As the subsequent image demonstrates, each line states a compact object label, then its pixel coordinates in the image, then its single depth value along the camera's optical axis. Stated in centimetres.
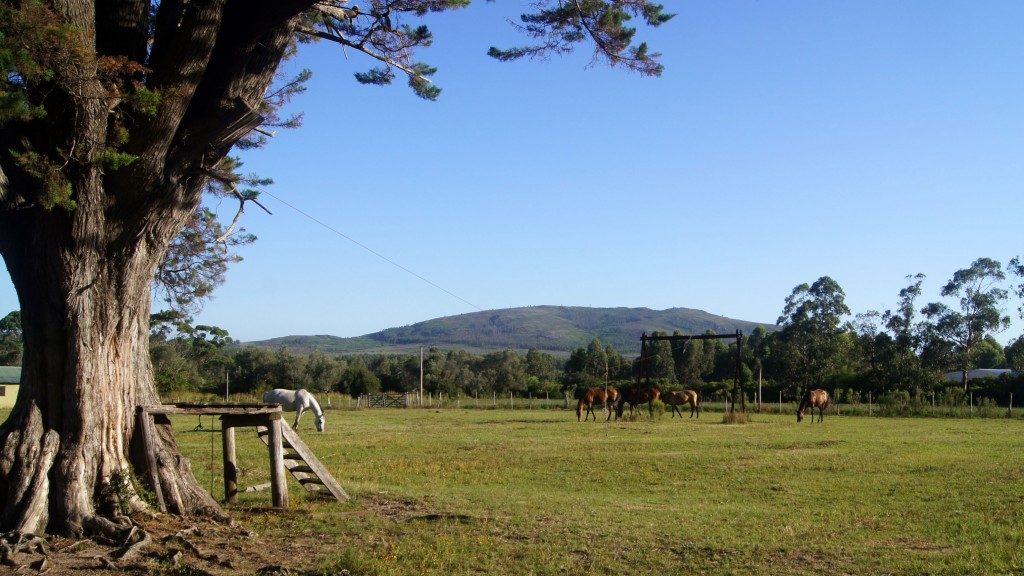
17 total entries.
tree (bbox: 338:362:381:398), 6822
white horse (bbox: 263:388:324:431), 2771
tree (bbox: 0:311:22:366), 7362
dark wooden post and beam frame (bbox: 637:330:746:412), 3091
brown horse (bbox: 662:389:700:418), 3803
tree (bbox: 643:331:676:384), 8788
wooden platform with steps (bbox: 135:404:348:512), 938
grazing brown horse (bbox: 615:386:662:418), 3494
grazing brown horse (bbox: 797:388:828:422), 3419
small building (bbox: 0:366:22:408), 5884
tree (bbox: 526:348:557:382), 9470
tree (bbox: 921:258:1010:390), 5884
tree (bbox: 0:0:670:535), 829
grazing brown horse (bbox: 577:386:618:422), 3568
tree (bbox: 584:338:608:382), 8560
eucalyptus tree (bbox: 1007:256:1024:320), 5562
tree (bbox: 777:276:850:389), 6025
